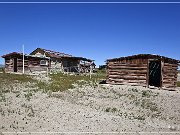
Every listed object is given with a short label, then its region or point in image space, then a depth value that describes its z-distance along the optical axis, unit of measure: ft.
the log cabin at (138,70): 47.78
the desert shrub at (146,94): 36.44
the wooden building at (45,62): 74.15
